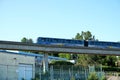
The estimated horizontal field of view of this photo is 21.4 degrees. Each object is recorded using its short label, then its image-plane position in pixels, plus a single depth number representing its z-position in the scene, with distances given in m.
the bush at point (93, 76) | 31.30
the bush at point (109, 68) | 69.00
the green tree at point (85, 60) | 79.50
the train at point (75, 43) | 54.75
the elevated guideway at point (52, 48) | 49.66
